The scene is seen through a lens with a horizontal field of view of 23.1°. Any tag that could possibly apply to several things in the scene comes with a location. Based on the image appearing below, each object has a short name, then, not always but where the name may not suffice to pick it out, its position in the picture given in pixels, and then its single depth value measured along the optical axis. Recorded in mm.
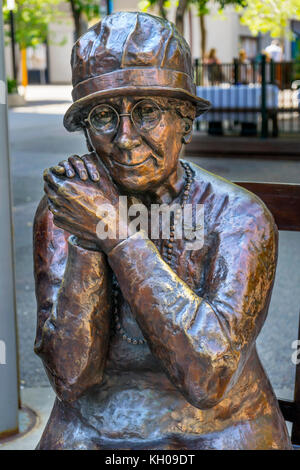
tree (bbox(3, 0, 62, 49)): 26666
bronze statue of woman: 1753
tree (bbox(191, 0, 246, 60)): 8133
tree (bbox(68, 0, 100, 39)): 15500
